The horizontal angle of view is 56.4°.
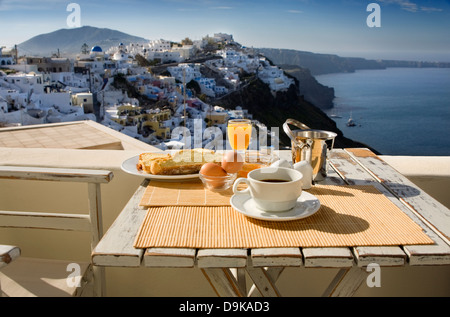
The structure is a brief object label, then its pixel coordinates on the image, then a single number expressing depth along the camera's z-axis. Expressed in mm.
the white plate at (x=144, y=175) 990
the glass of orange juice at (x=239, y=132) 1164
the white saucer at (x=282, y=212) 747
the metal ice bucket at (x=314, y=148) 1016
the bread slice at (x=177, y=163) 1007
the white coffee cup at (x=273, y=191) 752
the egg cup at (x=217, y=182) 926
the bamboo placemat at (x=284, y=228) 670
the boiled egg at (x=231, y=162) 953
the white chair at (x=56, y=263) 1038
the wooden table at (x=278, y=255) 627
